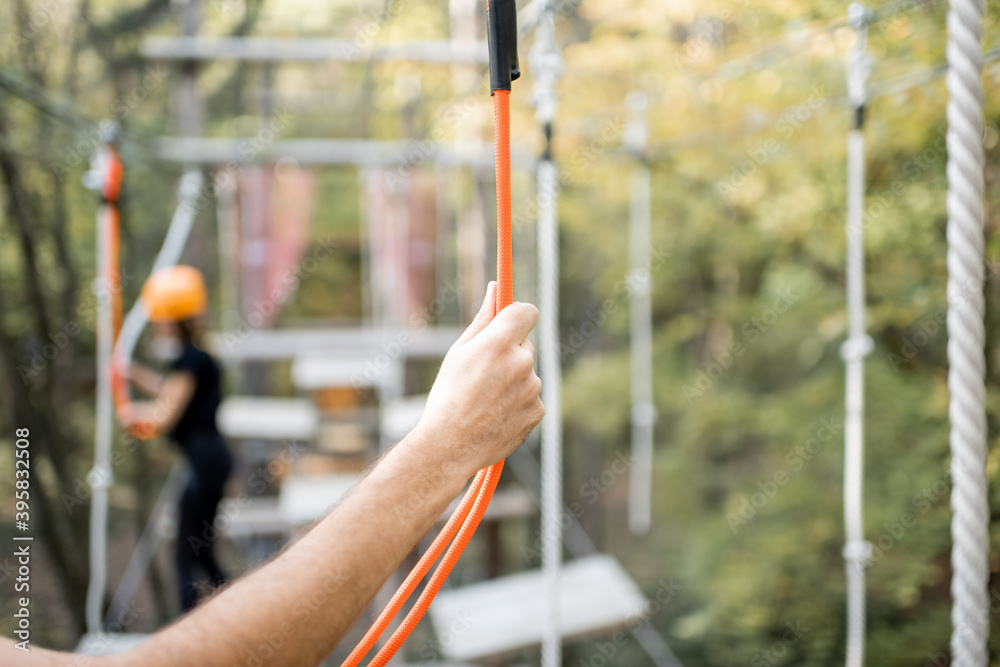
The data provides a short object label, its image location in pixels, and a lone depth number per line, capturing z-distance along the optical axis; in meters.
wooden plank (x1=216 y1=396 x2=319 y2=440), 3.43
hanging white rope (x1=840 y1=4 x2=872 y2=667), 1.50
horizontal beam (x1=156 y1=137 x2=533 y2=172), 3.13
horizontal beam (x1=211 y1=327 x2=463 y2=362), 3.33
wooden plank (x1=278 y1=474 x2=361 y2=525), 2.75
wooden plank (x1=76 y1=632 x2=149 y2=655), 1.85
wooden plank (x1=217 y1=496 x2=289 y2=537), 3.23
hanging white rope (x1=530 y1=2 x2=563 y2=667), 1.35
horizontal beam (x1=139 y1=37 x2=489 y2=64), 3.10
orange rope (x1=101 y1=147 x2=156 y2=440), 2.04
